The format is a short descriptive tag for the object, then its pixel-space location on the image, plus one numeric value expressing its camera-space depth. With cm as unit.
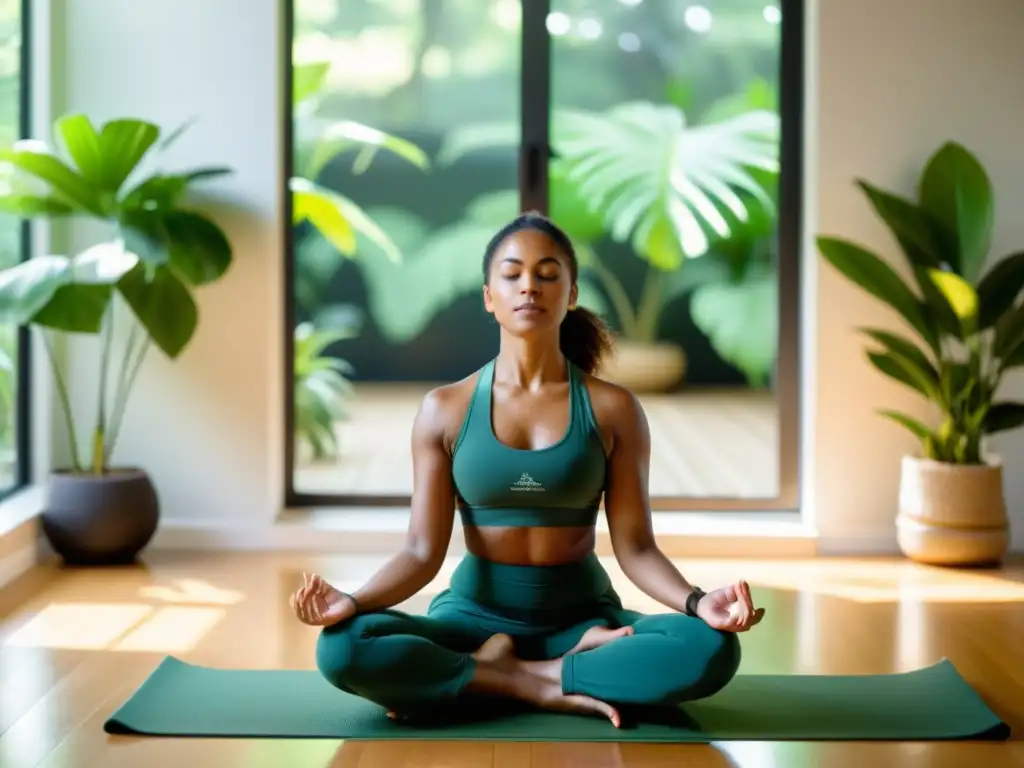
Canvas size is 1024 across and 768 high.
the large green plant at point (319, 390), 481
